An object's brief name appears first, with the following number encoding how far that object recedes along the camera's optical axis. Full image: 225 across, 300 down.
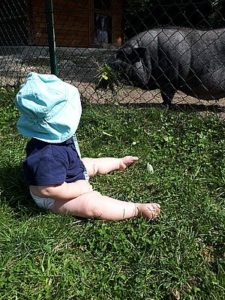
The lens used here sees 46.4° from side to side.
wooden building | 7.33
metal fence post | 2.17
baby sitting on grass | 1.32
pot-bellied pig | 2.55
